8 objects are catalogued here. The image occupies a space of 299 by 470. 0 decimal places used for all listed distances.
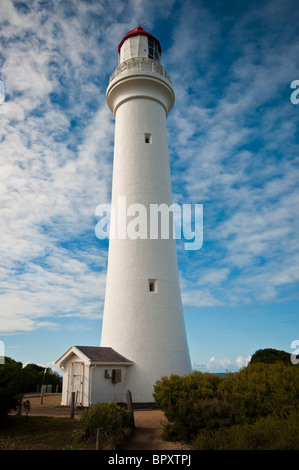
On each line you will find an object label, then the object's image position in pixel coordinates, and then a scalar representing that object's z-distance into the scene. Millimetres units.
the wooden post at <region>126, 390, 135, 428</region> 12611
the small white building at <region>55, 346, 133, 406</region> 15492
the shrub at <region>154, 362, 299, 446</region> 9727
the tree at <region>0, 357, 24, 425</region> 11695
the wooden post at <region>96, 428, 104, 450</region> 8109
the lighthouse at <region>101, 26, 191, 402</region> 16953
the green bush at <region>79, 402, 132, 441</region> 10102
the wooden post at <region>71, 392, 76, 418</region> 13383
